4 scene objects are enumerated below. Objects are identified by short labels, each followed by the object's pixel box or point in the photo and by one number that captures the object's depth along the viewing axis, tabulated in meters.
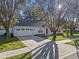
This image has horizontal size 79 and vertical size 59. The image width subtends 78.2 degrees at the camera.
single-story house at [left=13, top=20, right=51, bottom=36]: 11.15
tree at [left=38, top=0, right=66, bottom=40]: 8.95
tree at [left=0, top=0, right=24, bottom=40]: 7.39
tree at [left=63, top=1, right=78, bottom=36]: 12.51
